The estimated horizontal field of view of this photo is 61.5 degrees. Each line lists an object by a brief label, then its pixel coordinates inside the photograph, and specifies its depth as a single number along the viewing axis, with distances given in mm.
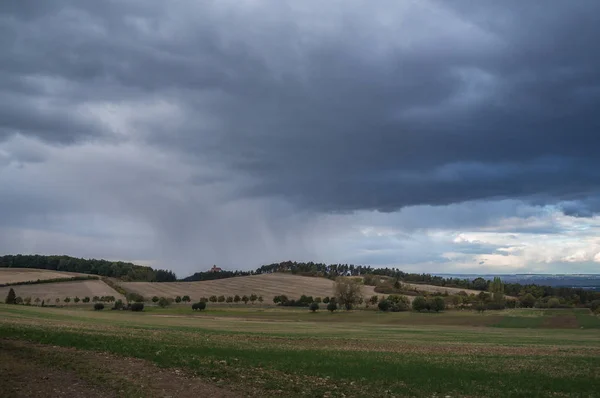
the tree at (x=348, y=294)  140375
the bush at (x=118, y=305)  125125
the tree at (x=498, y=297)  154375
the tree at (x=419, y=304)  135250
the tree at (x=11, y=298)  108625
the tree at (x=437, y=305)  136250
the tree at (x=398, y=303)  137750
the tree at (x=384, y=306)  135625
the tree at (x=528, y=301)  154625
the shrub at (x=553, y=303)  147500
